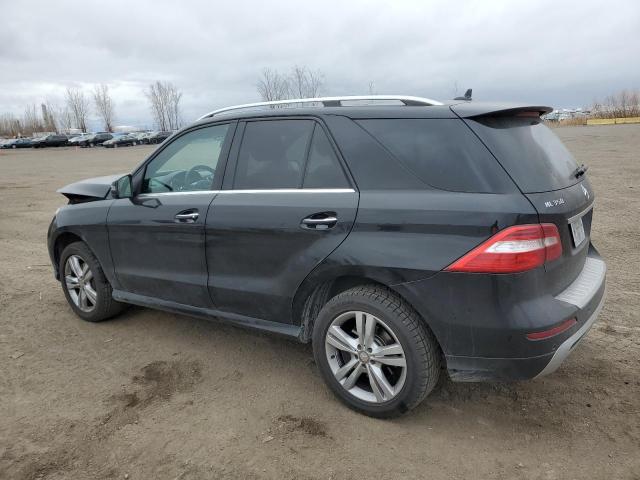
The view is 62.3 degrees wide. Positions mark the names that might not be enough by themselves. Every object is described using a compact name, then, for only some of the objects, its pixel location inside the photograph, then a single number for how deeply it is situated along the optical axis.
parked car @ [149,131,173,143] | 60.50
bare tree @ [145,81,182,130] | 98.12
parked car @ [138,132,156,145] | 60.16
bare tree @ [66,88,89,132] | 115.75
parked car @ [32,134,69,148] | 63.78
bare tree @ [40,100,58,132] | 117.51
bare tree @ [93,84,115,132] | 109.50
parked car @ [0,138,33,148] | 66.51
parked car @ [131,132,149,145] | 59.86
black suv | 2.63
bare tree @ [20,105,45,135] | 114.62
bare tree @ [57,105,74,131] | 117.62
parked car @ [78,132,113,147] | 61.19
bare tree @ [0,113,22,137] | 113.21
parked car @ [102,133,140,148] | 56.91
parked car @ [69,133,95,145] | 62.47
